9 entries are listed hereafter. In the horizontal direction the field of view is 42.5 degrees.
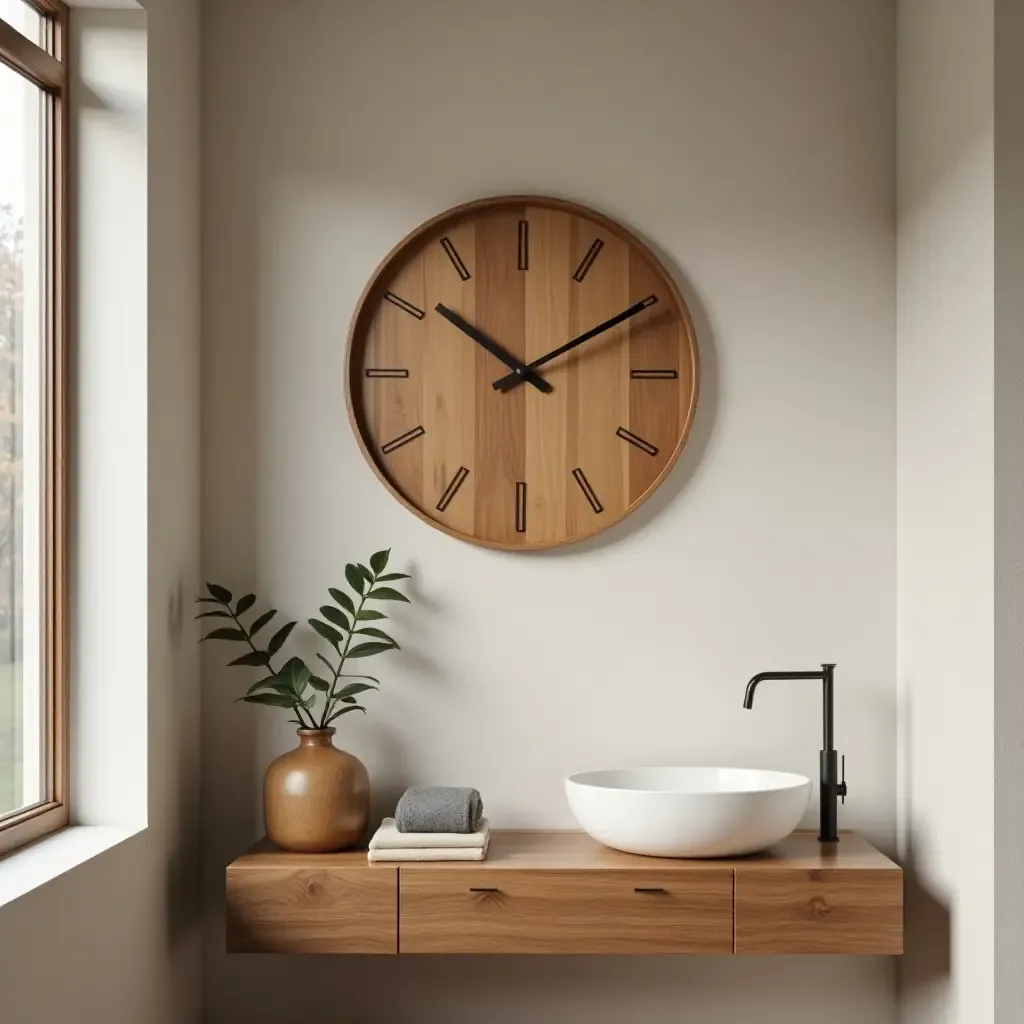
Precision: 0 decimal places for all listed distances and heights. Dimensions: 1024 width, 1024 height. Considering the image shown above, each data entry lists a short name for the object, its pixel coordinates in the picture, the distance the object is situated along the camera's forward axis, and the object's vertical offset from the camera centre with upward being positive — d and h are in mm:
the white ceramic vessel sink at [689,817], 2338 -569
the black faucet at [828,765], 2584 -520
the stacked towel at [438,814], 2414 -572
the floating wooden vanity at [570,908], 2355 -729
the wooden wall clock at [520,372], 2734 +271
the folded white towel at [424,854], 2389 -639
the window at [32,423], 2135 +137
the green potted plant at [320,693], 2477 -381
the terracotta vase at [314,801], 2469 -562
